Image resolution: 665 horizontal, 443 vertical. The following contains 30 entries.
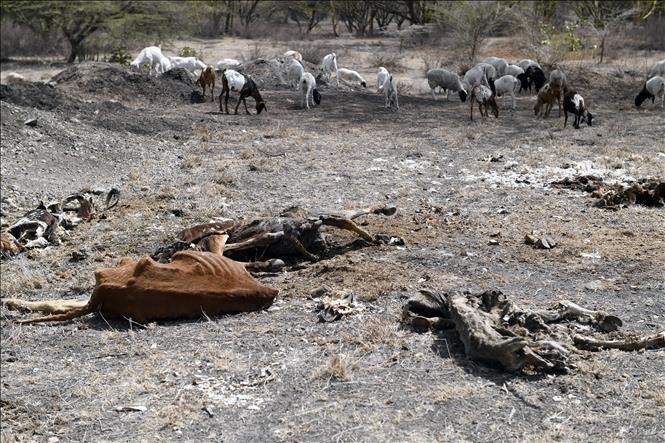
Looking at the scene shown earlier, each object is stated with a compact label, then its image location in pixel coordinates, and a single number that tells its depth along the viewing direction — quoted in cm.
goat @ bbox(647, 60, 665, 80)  1744
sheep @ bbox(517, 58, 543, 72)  1855
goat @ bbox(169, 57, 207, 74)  1930
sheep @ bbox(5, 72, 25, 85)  1835
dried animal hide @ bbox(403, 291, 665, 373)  450
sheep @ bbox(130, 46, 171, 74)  1937
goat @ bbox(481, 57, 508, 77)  1831
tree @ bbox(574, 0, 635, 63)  2246
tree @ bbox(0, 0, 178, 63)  2372
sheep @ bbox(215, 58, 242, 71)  1940
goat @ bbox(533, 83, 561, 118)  1397
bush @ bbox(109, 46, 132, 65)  2133
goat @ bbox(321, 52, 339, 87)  1853
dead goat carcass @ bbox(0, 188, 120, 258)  727
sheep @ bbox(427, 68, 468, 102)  1677
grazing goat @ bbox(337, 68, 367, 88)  1930
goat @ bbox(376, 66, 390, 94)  1587
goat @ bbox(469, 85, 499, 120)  1392
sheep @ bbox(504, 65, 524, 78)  1789
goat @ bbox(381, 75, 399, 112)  1530
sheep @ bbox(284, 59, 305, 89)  1678
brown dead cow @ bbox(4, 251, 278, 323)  541
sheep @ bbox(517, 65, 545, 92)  1750
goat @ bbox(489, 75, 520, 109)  1608
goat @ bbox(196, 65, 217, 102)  1587
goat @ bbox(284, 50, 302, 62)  1958
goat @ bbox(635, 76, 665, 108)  1517
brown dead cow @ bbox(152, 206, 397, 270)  637
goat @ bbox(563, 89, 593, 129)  1291
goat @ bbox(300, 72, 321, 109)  1540
